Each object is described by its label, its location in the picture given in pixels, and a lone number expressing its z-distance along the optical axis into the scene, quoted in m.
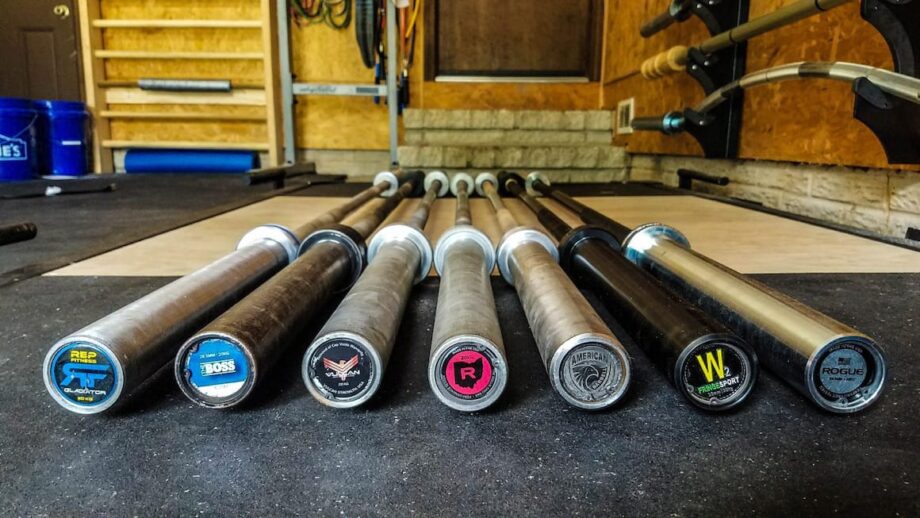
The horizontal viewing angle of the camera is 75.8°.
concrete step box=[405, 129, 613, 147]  4.44
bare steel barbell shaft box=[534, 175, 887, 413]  0.66
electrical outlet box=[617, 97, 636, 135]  4.11
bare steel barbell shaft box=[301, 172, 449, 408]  0.66
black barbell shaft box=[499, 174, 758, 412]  0.66
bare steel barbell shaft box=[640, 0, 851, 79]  1.83
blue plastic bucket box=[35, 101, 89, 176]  4.40
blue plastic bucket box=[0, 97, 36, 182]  3.95
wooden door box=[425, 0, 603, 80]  4.73
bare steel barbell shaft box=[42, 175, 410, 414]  0.64
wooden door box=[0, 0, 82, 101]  5.07
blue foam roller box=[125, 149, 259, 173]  4.88
